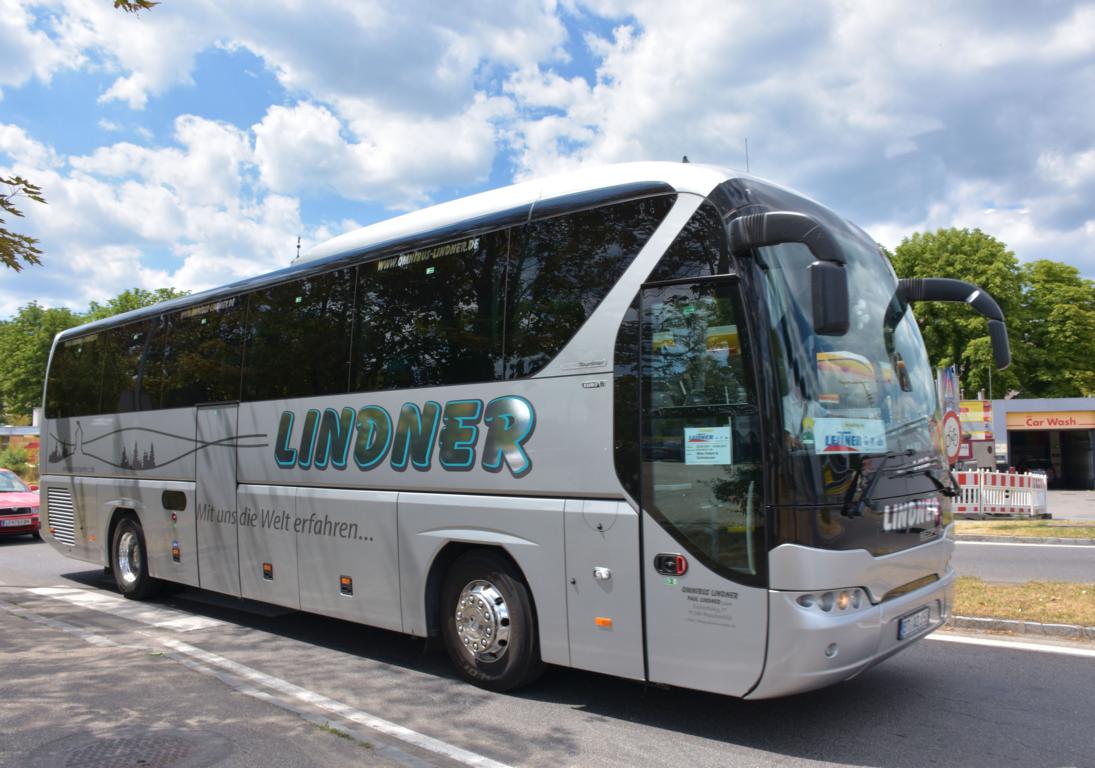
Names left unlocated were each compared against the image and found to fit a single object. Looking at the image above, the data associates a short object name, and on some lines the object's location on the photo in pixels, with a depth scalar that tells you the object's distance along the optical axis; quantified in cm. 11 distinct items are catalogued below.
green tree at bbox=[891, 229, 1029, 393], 4416
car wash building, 3769
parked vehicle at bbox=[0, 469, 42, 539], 1645
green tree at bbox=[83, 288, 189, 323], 6212
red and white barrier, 2247
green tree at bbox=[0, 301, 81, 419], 6506
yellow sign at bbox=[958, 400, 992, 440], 3575
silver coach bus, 460
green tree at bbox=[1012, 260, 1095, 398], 4628
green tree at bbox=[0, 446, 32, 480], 3669
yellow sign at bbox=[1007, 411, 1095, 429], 3731
